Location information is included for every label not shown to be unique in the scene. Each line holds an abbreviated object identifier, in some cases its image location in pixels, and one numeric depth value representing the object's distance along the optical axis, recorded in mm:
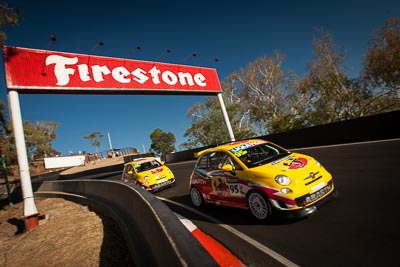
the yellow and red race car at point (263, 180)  4898
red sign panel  12984
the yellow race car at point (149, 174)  11836
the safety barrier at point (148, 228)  2467
